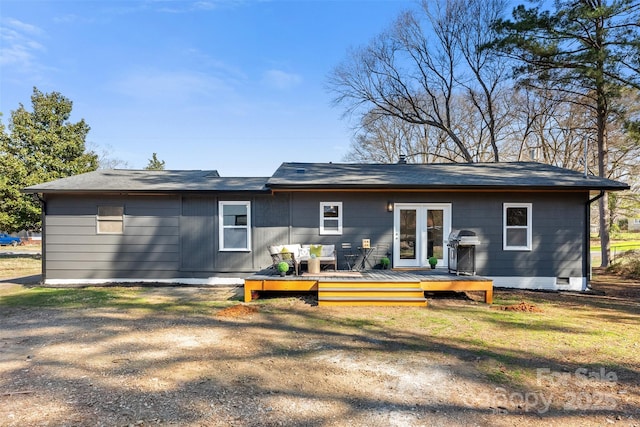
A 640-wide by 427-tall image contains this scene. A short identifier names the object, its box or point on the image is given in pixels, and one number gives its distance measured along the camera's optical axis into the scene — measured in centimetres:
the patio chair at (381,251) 857
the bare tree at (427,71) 1803
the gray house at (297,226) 850
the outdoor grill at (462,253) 705
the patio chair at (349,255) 852
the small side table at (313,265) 744
